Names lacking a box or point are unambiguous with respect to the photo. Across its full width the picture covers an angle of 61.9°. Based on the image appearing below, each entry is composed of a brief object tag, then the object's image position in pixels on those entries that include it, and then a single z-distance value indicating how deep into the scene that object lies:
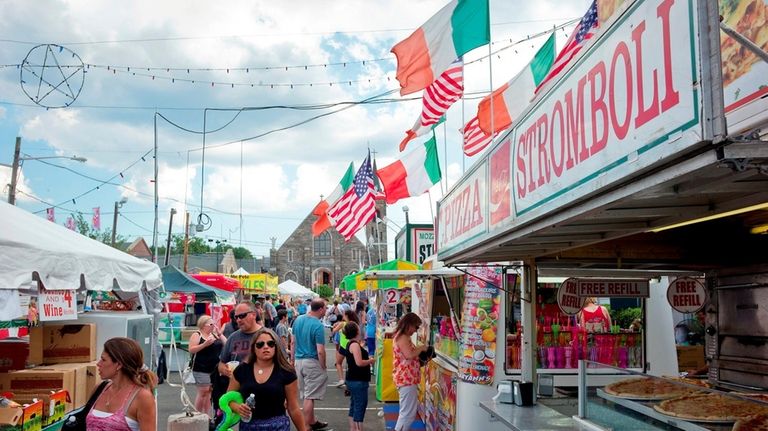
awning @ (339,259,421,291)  12.90
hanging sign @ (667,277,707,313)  6.54
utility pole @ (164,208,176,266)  37.01
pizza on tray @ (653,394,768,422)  3.42
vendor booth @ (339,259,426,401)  11.04
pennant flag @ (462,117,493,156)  11.47
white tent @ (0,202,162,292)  5.06
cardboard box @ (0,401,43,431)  5.63
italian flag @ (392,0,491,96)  7.59
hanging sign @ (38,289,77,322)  6.40
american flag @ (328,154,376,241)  15.85
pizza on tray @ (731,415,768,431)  3.18
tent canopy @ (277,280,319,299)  41.28
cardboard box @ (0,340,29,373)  7.00
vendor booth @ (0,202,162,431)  5.20
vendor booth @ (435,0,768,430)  1.94
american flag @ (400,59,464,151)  10.26
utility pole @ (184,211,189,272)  38.72
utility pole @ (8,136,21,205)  23.30
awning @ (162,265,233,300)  17.14
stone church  72.00
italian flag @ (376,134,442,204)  13.84
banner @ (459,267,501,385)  6.80
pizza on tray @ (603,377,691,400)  4.07
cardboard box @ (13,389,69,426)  6.44
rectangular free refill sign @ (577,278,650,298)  6.40
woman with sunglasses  4.86
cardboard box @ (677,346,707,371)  9.67
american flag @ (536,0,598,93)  6.95
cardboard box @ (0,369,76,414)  6.68
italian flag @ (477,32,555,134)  9.51
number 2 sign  15.00
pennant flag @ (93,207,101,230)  37.12
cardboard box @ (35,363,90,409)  7.12
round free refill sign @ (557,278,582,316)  6.36
